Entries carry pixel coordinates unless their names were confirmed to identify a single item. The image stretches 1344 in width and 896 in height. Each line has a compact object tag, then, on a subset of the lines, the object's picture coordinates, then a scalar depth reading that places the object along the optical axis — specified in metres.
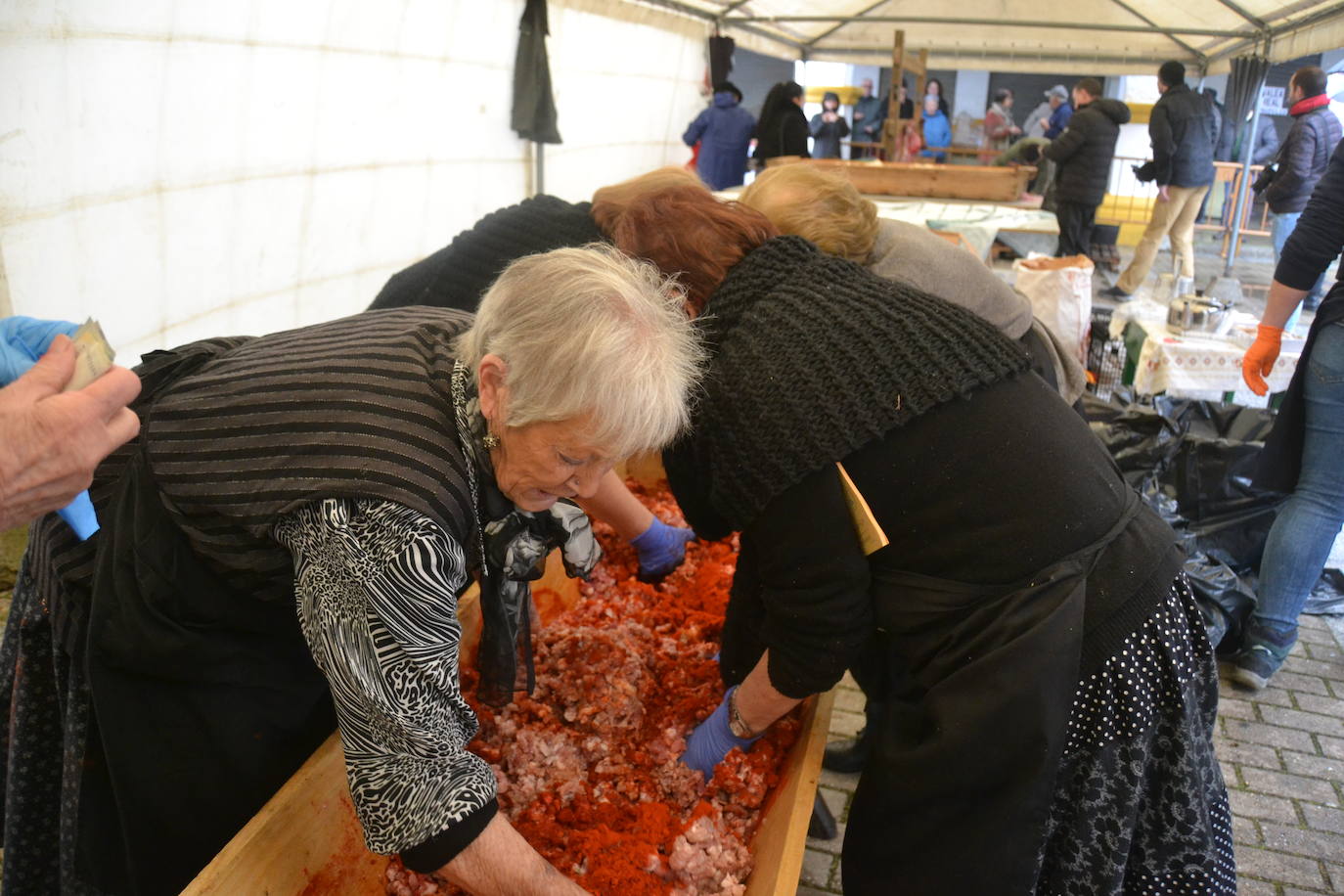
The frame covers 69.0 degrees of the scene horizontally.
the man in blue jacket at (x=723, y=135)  9.41
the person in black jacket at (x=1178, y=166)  8.18
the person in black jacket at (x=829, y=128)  12.00
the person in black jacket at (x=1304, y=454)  2.87
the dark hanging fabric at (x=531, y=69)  6.37
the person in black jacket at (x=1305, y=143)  6.79
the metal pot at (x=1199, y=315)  4.45
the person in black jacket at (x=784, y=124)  8.82
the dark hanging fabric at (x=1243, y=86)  9.57
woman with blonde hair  2.11
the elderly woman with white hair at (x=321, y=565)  1.21
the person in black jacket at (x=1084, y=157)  7.98
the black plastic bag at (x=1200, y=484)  3.67
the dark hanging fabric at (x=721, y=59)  10.54
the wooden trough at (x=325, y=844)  1.34
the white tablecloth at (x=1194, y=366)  4.22
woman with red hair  1.43
